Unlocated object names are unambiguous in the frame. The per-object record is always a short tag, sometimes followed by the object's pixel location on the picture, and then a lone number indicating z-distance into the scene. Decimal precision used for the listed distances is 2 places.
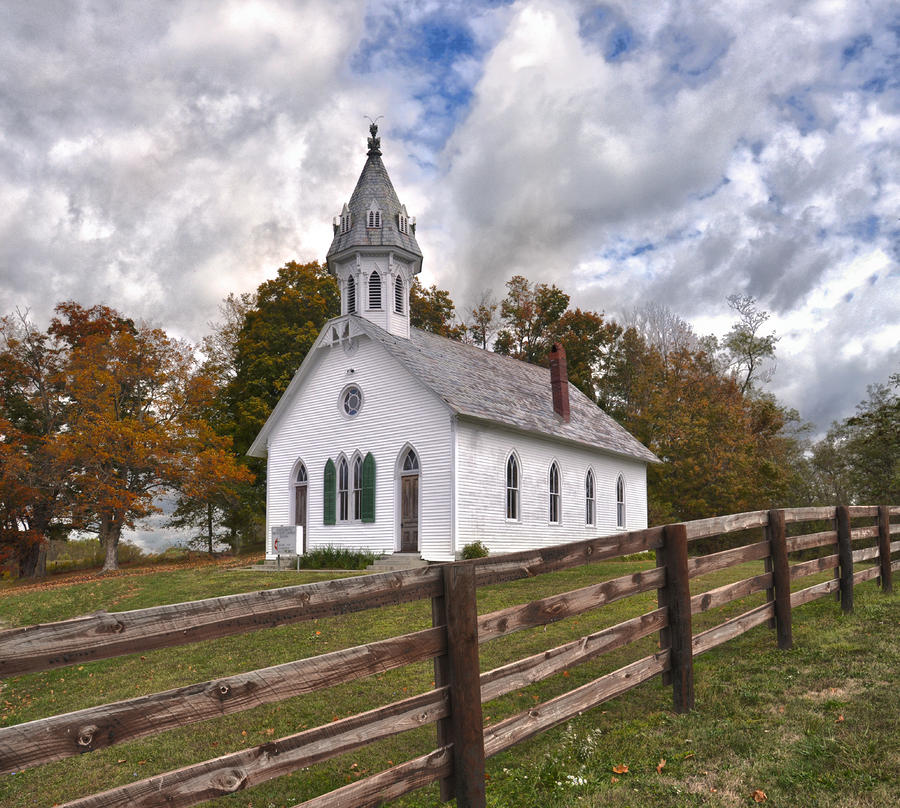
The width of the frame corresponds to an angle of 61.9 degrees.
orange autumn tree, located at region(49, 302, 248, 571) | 28.20
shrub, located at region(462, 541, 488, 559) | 19.92
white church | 21.05
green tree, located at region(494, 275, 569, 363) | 45.50
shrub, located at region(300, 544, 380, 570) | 21.24
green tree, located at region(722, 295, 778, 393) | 45.16
